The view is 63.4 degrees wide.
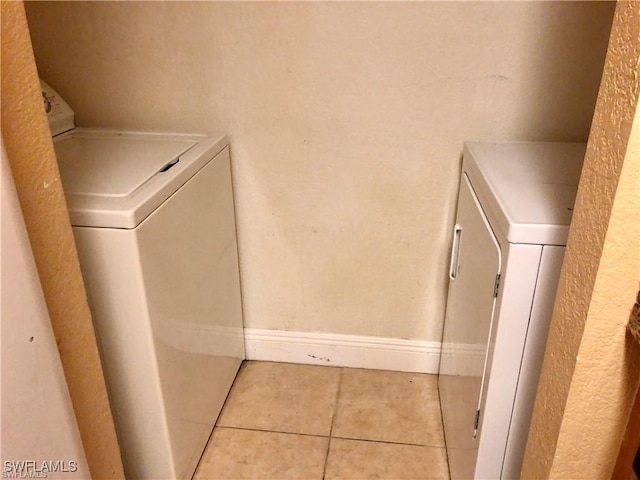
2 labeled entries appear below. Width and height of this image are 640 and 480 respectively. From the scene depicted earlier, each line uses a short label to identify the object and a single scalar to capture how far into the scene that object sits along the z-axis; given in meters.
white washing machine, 1.02
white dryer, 0.92
